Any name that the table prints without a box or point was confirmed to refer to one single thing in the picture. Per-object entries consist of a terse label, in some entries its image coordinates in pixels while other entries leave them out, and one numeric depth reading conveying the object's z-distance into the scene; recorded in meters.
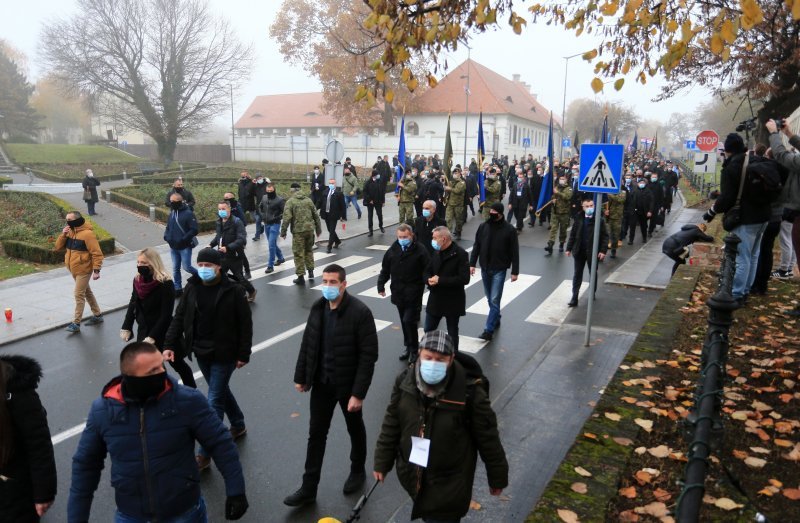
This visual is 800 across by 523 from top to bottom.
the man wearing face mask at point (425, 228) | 11.29
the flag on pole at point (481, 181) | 16.86
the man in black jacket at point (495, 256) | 8.49
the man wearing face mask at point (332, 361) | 4.50
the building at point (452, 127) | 55.78
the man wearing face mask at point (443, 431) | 3.16
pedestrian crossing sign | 7.42
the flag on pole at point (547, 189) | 16.65
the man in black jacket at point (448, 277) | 7.30
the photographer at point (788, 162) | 5.68
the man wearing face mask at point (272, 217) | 13.07
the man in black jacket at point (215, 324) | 5.11
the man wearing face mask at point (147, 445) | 3.04
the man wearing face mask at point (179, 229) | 10.82
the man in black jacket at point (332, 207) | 14.73
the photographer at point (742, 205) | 6.21
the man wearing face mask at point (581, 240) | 9.98
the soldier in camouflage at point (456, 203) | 17.08
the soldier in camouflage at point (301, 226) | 11.77
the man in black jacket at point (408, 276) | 7.44
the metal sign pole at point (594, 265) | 7.70
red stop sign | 18.03
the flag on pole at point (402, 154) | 18.28
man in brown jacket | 8.88
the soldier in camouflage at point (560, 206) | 15.34
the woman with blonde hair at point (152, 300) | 5.75
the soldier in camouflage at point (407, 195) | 17.22
